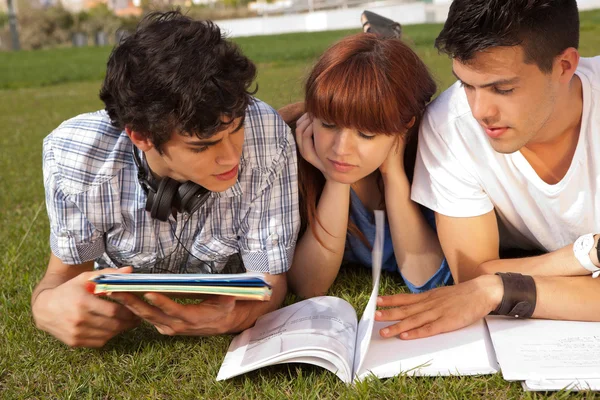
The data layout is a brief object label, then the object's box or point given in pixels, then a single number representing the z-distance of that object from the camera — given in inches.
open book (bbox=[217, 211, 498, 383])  88.7
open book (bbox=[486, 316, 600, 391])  83.0
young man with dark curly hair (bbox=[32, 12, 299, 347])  93.7
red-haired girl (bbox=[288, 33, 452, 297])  108.9
